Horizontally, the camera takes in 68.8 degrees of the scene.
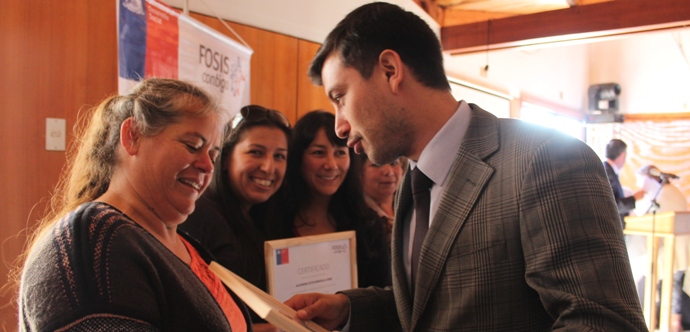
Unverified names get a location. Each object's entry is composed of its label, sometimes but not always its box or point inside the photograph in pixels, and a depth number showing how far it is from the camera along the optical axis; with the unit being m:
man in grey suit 0.83
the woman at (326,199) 2.21
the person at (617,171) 5.46
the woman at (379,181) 2.69
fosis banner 2.05
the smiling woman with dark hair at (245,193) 1.81
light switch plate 2.26
